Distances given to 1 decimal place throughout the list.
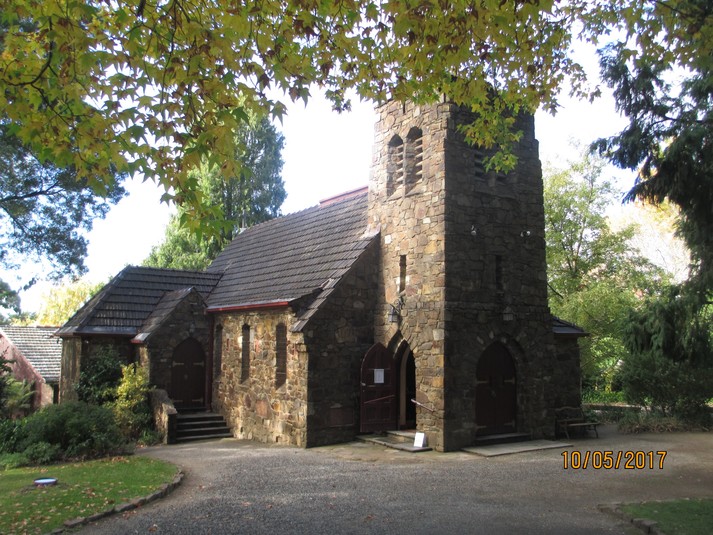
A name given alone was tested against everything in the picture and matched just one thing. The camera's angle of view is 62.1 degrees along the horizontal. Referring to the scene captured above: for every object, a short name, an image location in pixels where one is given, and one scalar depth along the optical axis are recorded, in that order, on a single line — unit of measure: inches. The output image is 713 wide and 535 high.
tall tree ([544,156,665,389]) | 1050.7
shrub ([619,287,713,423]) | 611.2
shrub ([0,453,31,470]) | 443.6
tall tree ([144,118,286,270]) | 1274.6
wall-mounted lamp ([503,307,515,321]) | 534.3
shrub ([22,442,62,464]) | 452.4
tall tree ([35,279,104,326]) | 1831.9
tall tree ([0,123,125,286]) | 566.6
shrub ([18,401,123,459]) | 468.8
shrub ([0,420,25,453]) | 489.7
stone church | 514.6
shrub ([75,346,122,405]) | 633.6
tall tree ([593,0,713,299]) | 468.1
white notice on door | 550.0
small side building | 970.1
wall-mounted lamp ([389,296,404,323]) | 546.6
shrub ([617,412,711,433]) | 620.4
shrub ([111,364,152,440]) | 592.7
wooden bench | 566.2
